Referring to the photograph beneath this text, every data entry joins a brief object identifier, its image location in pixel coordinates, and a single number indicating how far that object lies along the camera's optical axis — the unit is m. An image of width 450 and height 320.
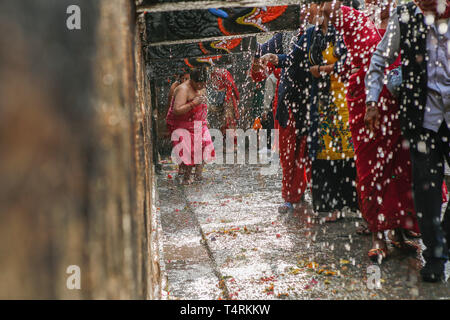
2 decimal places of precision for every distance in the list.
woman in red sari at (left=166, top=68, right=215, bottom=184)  14.66
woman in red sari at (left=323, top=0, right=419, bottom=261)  6.11
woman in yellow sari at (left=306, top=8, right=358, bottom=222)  7.97
